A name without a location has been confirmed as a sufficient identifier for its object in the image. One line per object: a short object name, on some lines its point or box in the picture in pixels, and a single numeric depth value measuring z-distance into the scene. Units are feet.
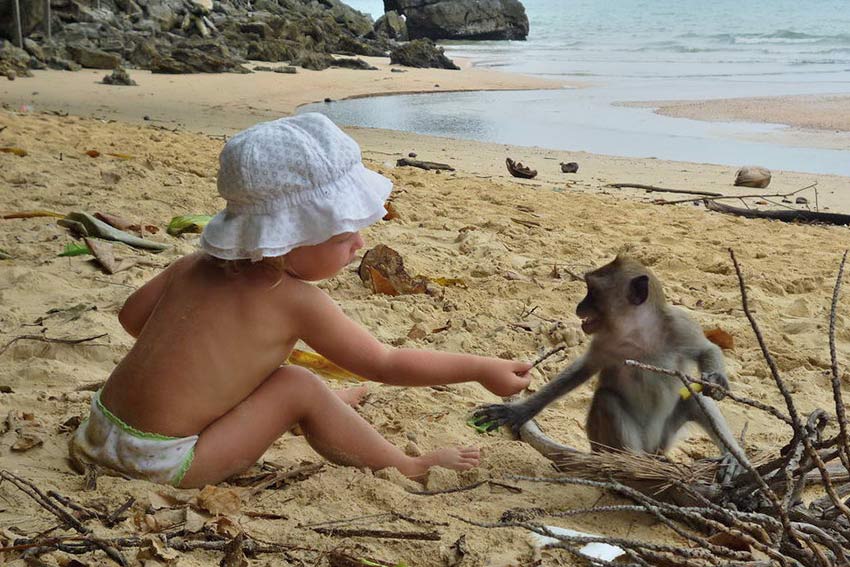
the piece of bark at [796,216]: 27.32
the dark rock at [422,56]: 92.12
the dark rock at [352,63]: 87.04
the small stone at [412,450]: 12.49
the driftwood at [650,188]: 30.78
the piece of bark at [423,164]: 34.04
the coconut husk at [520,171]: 33.58
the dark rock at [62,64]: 67.56
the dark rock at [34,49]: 69.36
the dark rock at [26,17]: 75.15
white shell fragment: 9.47
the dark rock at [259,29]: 93.11
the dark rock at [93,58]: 70.59
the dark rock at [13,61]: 60.29
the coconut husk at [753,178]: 32.71
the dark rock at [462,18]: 143.64
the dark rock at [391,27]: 138.82
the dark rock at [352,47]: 104.06
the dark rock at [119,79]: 60.13
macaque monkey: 12.59
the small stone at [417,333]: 16.55
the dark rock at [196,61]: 70.85
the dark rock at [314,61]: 83.46
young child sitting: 9.95
